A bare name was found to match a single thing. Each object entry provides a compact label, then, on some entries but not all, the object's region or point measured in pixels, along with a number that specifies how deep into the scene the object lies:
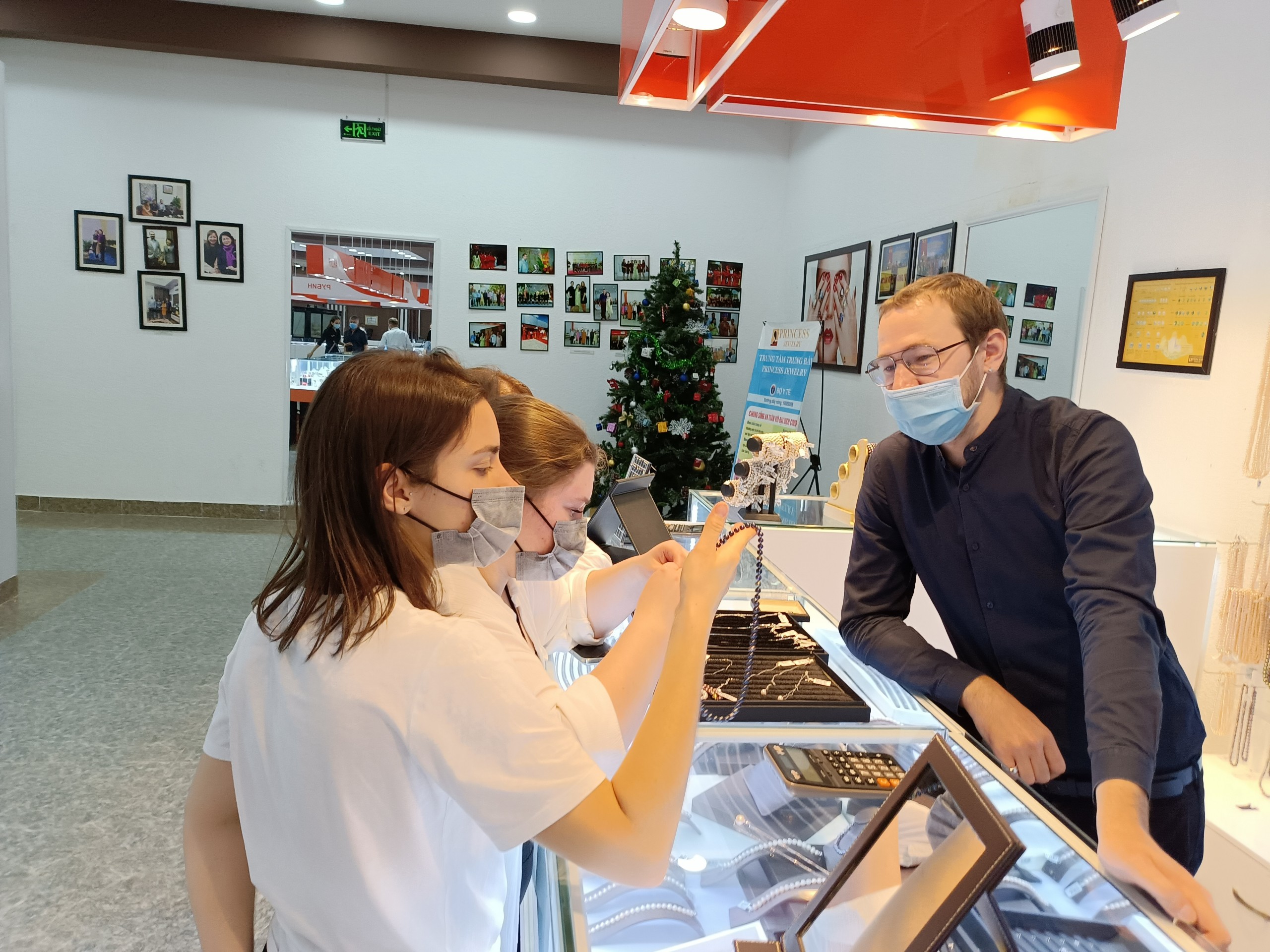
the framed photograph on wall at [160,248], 6.97
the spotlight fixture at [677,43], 1.79
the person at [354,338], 7.46
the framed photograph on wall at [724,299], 7.80
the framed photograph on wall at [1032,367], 4.04
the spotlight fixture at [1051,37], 1.74
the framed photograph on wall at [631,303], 7.63
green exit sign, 7.08
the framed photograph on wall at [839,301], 6.12
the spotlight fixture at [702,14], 1.46
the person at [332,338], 7.43
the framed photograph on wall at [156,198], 6.91
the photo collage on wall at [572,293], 7.46
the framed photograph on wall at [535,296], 7.49
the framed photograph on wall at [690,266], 7.67
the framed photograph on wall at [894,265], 5.46
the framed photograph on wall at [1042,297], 3.99
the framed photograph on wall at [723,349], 7.88
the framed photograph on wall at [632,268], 7.58
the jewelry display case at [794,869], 0.87
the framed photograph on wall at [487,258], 7.40
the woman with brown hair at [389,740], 0.84
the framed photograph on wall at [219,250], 7.05
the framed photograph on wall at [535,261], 7.46
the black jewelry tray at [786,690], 1.45
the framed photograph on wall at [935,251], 4.94
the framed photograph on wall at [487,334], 7.49
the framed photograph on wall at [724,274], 7.75
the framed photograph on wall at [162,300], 7.03
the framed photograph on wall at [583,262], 7.52
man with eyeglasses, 1.34
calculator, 1.23
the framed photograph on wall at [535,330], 7.56
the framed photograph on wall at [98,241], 6.89
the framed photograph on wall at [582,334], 7.61
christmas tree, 6.93
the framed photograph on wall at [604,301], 7.58
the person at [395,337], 7.23
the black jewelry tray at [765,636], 1.75
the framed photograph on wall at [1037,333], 4.00
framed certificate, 3.08
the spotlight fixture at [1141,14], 1.58
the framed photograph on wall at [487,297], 7.45
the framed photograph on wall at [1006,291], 4.27
